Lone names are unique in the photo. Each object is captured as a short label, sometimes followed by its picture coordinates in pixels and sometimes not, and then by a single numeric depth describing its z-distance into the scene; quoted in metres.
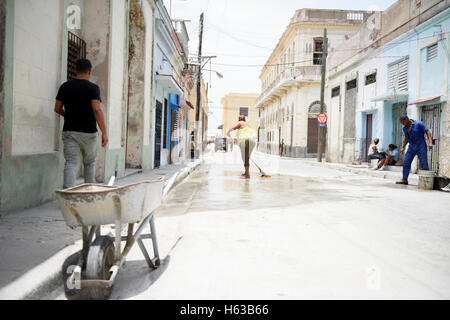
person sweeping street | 10.88
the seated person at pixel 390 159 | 15.90
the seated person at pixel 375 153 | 16.19
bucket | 9.23
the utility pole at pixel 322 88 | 23.30
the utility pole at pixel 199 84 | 21.51
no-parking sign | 22.95
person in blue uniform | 9.93
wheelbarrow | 2.47
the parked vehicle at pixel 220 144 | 51.28
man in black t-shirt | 4.49
